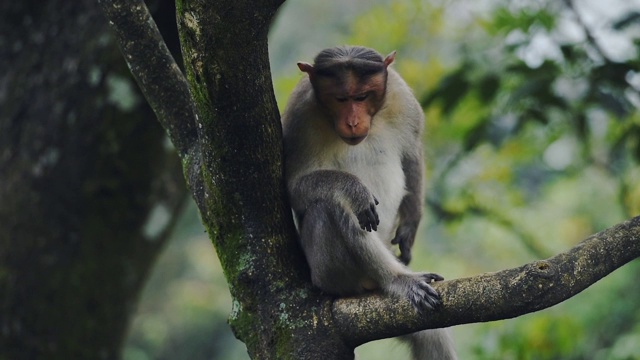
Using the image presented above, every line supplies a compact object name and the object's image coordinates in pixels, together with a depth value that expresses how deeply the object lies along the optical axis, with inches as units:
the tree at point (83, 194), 411.2
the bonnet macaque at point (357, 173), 311.1
